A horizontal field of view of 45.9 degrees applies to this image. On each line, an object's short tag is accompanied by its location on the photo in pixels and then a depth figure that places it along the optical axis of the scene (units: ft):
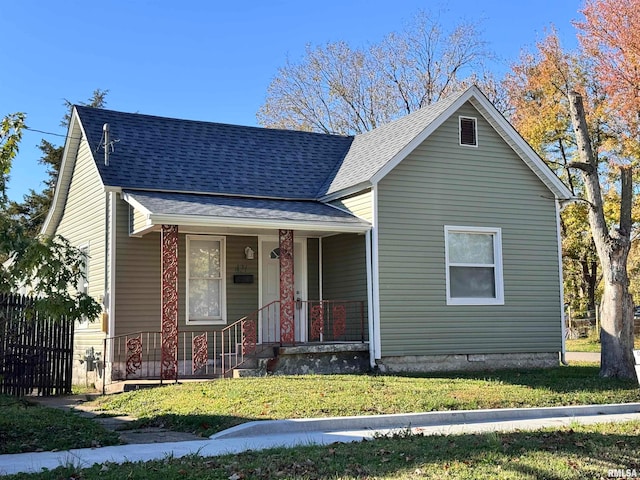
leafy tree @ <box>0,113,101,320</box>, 29.14
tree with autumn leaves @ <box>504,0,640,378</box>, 88.83
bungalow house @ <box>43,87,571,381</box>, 48.88
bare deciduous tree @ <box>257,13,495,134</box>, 116.67
